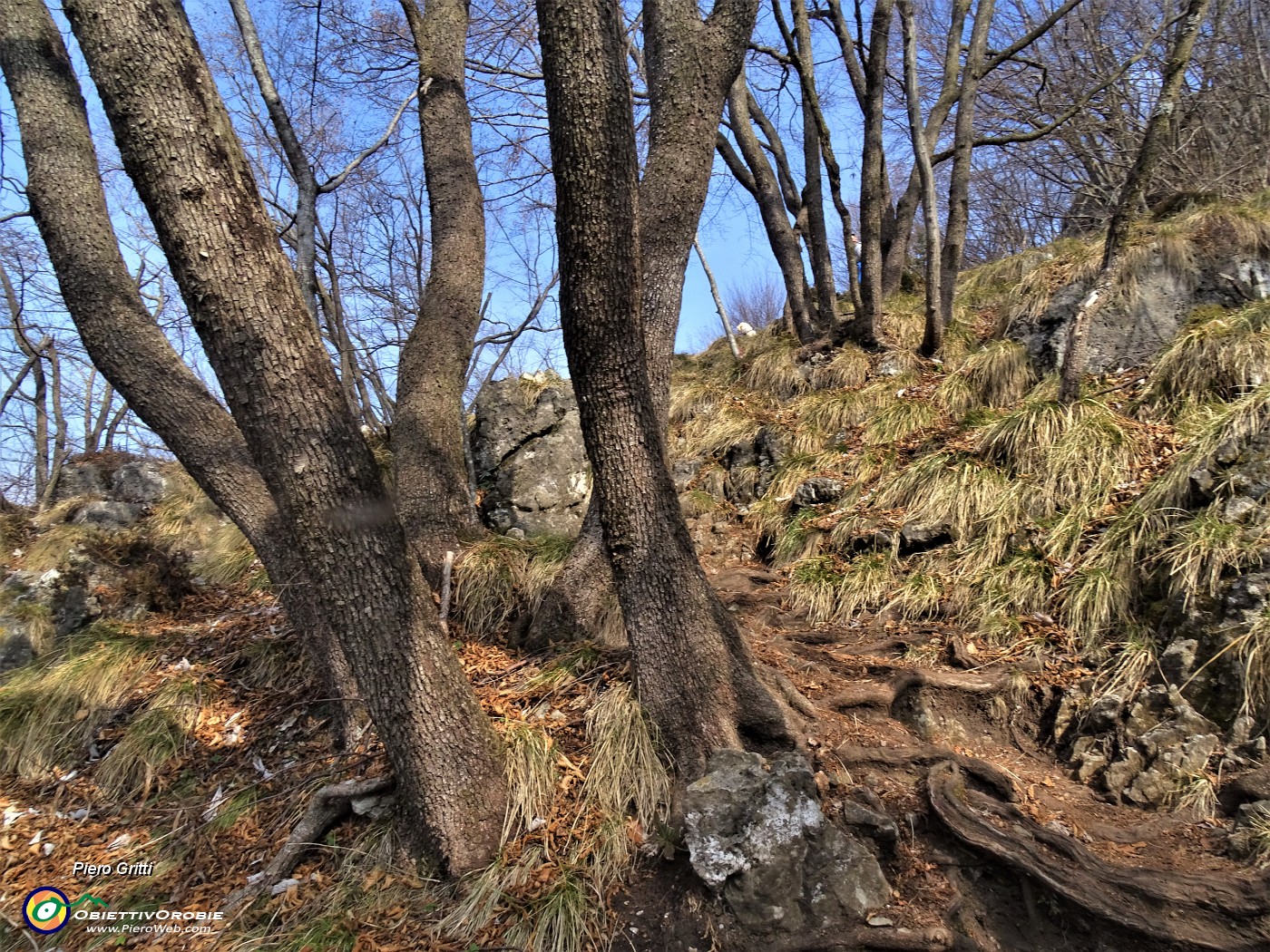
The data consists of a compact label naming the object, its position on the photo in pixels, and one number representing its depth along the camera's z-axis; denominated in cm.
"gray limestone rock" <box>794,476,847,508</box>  534
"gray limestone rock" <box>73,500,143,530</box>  798
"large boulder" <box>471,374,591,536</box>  565
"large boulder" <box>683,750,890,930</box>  247
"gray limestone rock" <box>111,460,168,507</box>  867
